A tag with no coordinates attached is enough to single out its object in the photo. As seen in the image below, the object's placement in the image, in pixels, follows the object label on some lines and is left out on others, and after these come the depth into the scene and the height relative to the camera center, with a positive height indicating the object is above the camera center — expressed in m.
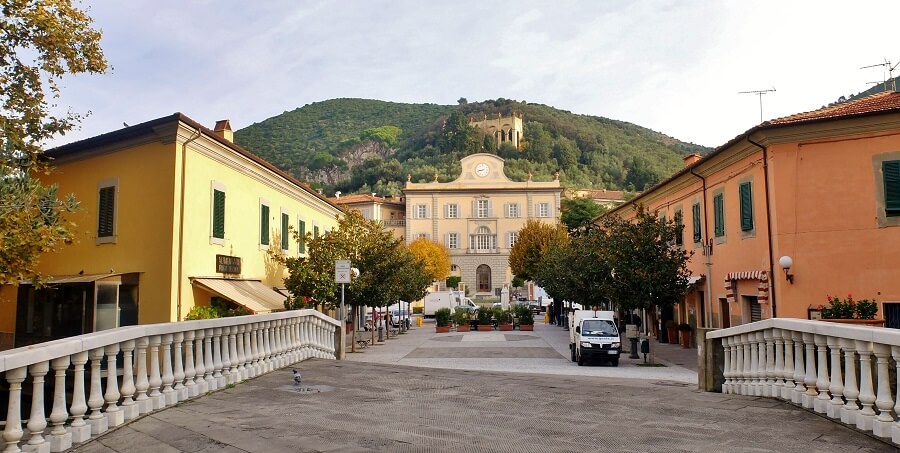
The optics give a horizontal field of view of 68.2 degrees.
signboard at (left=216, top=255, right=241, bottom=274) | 19.80 +0.66
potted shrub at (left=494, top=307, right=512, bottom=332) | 41.34 -2.27
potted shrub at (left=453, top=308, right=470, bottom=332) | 40.40 -2.21
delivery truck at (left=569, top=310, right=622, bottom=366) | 21.27 -1.85
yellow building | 17.45 +1.39
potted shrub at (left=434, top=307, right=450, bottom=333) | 39.44 -2.15
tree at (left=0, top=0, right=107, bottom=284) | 11.39 +3.20
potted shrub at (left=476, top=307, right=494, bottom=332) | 40.64 -2.16
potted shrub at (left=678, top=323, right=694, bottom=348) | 28.12 -2.21
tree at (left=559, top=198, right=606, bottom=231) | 79.69 +8.80
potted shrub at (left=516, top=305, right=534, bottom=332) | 40.31 -2.22
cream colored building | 90.38 +9.73
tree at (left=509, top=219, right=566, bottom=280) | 51.03 +2.99
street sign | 18.05 +0.38
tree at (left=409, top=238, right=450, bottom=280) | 79.50 +3.61
